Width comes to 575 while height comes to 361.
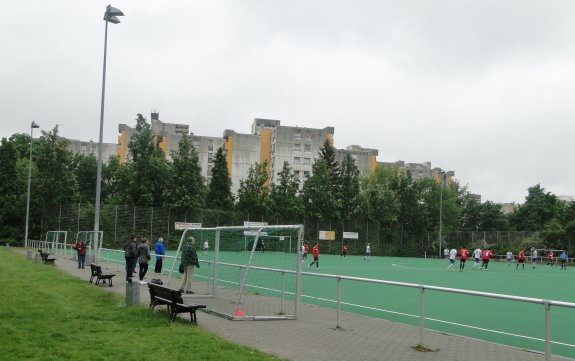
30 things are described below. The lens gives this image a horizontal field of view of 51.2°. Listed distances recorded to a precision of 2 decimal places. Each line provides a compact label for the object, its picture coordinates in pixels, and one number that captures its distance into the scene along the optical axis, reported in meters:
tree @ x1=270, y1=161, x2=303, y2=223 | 75.00
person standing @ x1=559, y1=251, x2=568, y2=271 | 52.94
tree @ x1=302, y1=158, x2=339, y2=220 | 77.94
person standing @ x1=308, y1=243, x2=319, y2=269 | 37.94
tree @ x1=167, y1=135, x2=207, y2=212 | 67.25
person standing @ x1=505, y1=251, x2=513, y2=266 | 57.47
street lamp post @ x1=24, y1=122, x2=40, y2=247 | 52.06
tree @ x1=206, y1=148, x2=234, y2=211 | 79.19
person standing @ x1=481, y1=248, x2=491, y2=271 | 46.09
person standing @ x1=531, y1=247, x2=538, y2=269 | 52.88
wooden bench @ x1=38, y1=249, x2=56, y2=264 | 29.90
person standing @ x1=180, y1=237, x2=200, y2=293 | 17.41
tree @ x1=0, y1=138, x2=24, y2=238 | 62.56
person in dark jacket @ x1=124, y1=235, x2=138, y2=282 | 21.99
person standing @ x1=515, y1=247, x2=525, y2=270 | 49.61
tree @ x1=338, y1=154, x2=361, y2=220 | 82.62
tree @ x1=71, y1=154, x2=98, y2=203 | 89.50
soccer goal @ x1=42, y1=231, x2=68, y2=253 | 43.31
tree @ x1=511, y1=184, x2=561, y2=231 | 99.25
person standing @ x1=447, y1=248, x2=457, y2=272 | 42.97
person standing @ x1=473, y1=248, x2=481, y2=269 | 46.31
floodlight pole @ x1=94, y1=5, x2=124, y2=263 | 29.04
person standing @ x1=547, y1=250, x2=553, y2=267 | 60.06
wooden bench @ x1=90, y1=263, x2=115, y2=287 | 20.46
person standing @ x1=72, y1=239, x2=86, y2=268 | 29.21
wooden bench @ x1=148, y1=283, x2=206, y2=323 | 12.18
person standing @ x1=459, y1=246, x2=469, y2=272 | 42.88
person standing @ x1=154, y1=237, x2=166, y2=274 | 26.67
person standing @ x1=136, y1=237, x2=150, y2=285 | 22.61
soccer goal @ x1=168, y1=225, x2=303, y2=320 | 14.41
